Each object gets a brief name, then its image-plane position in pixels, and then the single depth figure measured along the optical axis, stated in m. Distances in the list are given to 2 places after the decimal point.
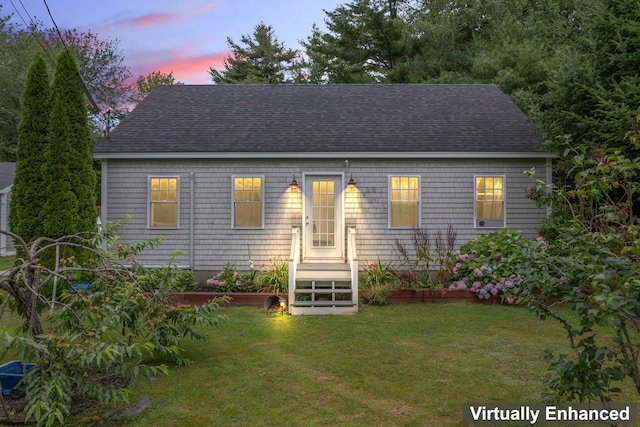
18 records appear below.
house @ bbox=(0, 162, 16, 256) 16.92
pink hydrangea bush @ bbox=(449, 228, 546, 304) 8.20
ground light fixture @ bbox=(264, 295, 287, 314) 7.78
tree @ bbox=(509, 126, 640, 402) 2.19
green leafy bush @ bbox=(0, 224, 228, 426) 3.11
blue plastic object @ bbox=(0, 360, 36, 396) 4.00
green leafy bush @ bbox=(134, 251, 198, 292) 4.87
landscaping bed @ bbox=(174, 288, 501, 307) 8.26
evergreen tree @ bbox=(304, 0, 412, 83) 23.06
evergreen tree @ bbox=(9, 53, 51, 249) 8.00
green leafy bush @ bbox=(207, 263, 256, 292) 8.75
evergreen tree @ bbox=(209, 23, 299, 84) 29.83
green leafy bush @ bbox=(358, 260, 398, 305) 8.09
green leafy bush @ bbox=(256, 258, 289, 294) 8.51
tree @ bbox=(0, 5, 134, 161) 27.73
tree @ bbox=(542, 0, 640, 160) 7.28
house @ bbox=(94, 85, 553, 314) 9.65
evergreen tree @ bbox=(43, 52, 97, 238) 8.18
